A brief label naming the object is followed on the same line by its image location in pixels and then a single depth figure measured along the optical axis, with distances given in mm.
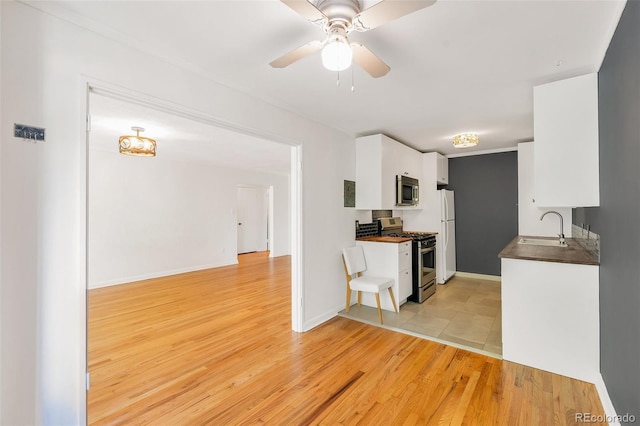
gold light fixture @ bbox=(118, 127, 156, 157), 3801
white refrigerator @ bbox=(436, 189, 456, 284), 5145
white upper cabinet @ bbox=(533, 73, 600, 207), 2209
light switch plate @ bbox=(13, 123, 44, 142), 1465
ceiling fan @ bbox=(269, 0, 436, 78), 1263
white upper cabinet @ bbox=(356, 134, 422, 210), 3959
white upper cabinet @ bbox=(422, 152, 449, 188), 5262
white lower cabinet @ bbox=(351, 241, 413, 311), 3783
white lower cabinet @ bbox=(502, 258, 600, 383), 2209
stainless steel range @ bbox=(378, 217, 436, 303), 4137
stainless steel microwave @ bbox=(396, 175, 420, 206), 4352
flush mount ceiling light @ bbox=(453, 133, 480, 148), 3964
